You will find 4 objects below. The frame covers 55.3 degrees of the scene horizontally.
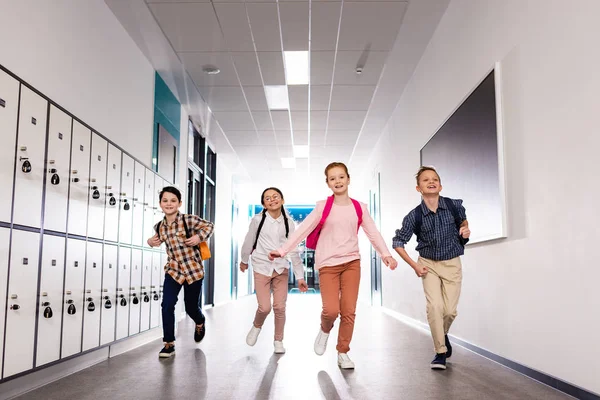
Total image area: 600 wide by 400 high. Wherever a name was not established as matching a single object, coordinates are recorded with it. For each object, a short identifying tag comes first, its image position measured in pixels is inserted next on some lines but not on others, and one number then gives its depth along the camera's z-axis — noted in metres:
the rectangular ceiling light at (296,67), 6.23
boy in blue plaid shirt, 3.53
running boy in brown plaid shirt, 4.18
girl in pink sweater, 3.51
